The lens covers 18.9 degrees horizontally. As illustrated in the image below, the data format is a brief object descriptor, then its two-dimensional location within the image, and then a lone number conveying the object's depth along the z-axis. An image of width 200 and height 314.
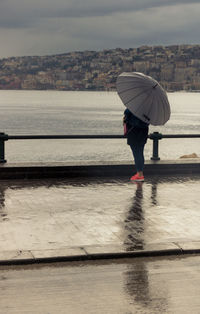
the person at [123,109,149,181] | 11.39
